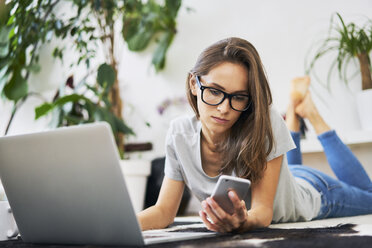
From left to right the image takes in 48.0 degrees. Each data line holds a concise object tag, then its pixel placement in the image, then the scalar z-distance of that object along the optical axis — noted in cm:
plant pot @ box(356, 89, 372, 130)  206
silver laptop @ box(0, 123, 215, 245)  77
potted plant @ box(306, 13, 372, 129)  208
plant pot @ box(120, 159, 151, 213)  233
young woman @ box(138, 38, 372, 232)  119
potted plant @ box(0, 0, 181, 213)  231
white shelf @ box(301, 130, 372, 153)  204
